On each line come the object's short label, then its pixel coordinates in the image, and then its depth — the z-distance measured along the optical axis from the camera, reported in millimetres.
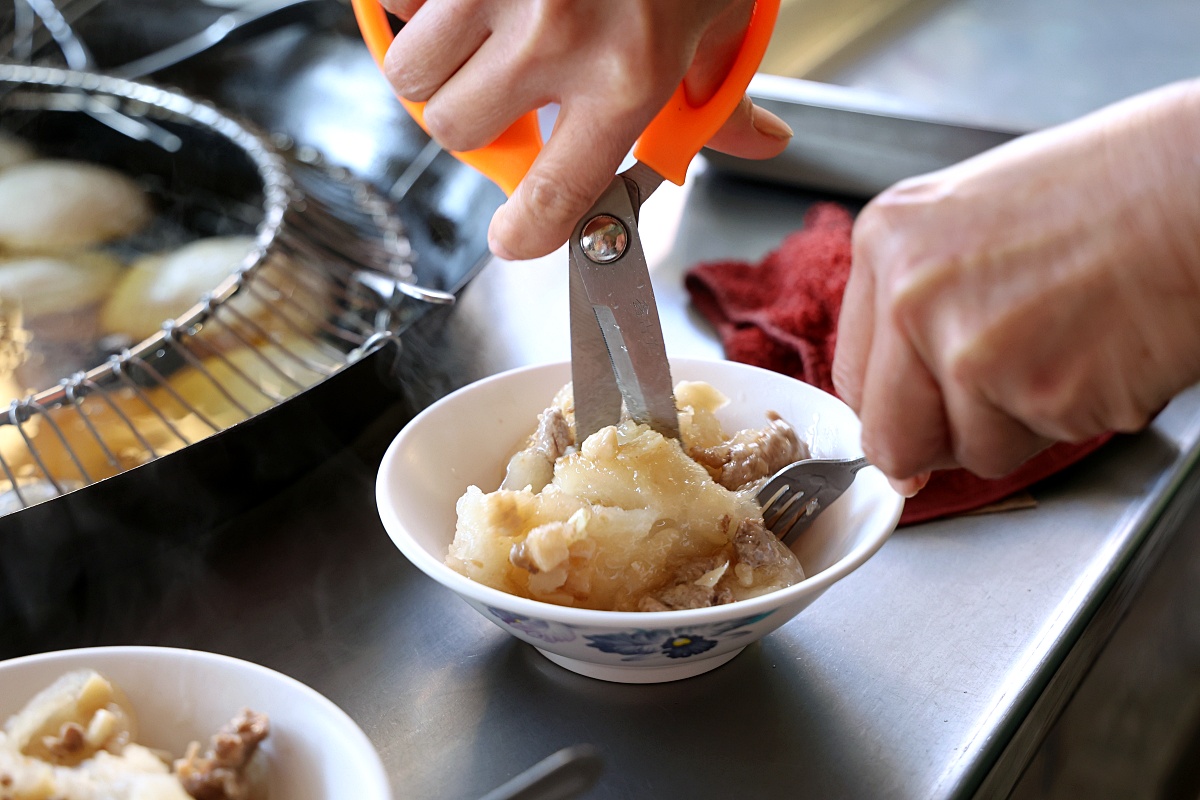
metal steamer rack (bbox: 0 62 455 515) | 558
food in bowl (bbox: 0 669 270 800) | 426
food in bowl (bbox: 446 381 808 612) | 481
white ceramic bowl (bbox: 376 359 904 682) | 466
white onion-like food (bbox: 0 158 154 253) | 622
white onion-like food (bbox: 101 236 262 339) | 604
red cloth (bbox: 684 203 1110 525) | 572
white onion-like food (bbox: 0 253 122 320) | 593
